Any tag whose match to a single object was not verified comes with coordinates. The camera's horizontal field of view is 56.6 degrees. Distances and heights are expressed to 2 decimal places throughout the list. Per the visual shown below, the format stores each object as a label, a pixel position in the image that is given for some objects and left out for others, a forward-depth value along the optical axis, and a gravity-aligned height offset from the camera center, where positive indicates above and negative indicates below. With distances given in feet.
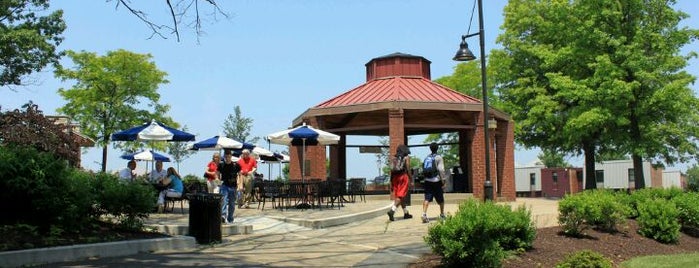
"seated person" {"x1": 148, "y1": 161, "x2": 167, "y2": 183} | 51.06 +1.12
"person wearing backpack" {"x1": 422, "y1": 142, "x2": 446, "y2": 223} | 41.75 +0.32
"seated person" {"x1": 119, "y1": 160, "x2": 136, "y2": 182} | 52.60 +1.40
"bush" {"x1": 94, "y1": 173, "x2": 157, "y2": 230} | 32.37 -0.65
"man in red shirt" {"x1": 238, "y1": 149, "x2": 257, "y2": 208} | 53.42 +0.83
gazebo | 71.97 +8.19
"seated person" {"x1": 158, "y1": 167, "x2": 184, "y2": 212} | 47.75 +0.05
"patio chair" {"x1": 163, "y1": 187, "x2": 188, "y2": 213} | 48.42 -0.85
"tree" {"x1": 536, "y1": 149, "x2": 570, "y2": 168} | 285.47 +8.97
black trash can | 33.32 -1.58
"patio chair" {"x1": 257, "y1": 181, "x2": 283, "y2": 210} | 52.54 -0.37
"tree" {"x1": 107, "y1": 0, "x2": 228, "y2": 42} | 24.91 +6.81
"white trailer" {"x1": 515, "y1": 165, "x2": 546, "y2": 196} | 167.68 +0.38
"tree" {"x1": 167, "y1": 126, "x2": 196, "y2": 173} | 184.65 +9.83
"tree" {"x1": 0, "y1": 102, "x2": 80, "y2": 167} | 53.26 +4.90
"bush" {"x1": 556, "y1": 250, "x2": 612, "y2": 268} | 23.04 -2.87
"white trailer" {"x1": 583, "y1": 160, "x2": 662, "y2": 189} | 150.55 +1.68
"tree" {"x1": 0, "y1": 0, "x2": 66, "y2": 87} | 92.43 +21.38
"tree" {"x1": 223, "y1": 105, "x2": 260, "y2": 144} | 179.52 +16.33
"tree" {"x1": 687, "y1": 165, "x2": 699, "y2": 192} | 65.62 +1.60
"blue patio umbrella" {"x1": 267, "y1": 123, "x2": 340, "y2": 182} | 57.62 +4.40
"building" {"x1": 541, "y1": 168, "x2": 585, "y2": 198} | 158.51 +0.08
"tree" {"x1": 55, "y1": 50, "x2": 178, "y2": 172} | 119.55 +17.98
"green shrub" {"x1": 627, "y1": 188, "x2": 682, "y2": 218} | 39.32 -0.98
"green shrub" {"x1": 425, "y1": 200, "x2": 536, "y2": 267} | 23.63 -2.00
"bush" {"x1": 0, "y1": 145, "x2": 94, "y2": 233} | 28.68 -0.12
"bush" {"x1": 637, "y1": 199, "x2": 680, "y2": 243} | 35.47 -2.36
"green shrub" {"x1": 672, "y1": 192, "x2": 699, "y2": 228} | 38.58 -1.88
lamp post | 60.15 +11.81
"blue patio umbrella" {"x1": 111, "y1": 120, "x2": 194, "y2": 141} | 51.85 +4.24
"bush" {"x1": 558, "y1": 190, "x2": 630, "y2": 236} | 32.86 -1.65
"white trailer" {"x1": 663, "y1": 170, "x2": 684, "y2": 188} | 173.27 +0.70
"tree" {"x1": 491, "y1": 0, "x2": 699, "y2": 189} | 85.35 +13.74
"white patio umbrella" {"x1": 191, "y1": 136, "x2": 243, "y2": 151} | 65.87 +4.35
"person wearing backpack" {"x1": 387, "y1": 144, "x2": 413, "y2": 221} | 43.01 +0.44
